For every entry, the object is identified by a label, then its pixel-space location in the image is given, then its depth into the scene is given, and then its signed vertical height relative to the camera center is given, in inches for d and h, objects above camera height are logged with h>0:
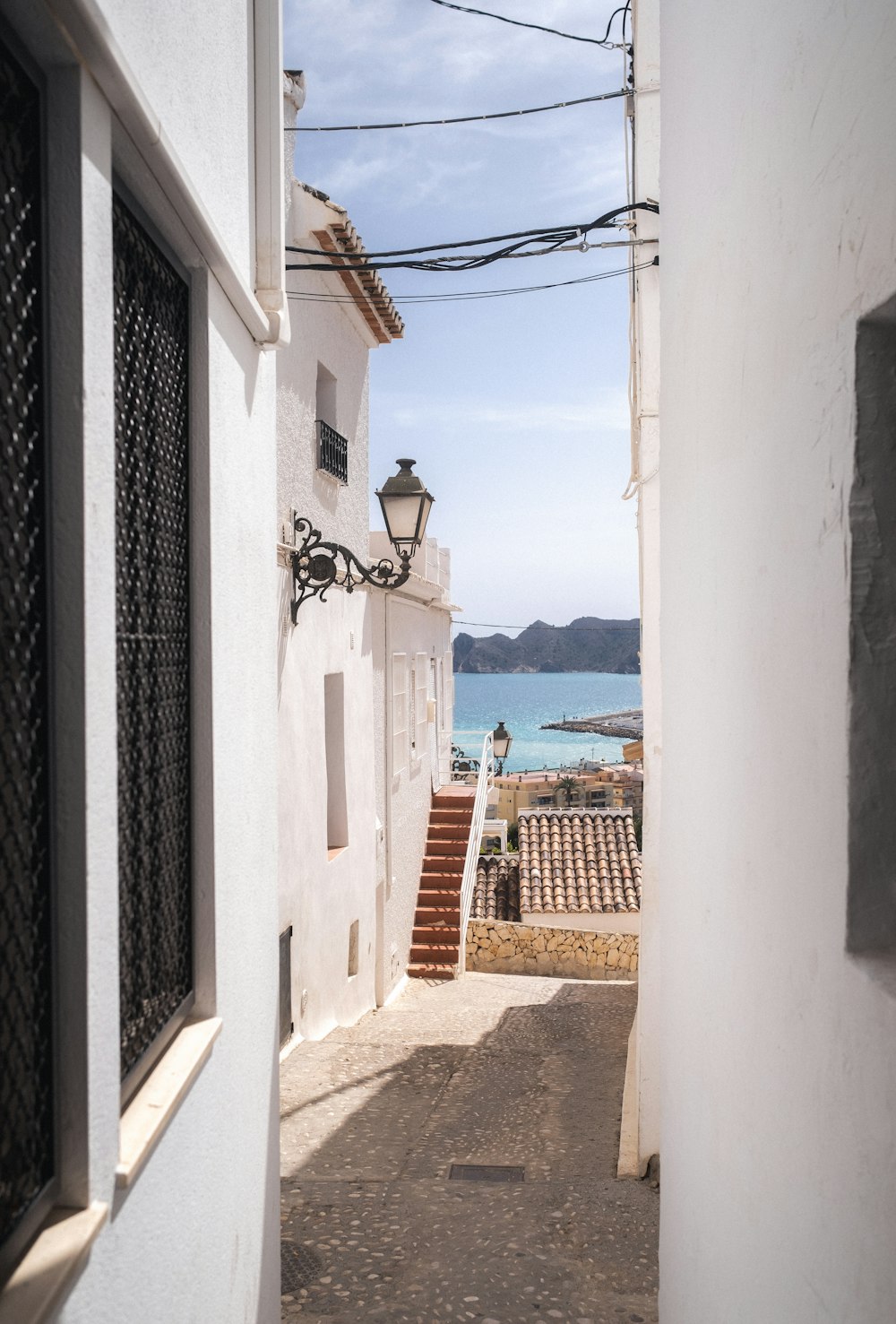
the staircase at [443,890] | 572.1 -129.9
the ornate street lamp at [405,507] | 323.9 +47.2
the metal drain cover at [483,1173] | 249.4 -120.5
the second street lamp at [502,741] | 719.1 -55.0
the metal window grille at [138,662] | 67.5 +0.2
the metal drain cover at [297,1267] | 189.9 -110.5
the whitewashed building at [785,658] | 71.5 +0.2
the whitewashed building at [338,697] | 336.5 -13.2
